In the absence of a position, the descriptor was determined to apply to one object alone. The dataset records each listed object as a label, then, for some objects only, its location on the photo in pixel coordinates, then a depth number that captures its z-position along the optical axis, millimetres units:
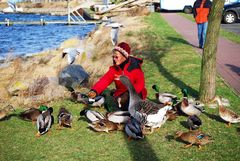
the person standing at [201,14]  14664
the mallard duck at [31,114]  7497
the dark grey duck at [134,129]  6297
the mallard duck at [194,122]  6633
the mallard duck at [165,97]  7996
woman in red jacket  7405
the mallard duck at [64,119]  7050
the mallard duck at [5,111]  7705
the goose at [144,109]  6492
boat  66438
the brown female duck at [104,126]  6738
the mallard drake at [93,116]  6984
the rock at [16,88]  10891
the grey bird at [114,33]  17828
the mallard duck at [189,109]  7320
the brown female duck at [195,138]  6041
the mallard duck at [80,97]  8602
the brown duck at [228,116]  6945
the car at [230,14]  25969
